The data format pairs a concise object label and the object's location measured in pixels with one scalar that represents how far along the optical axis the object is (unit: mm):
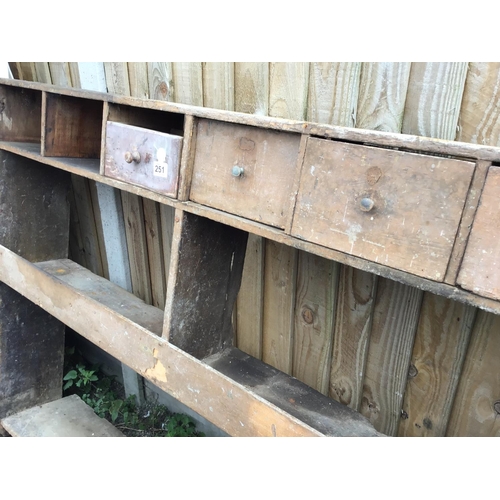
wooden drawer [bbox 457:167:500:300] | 976
